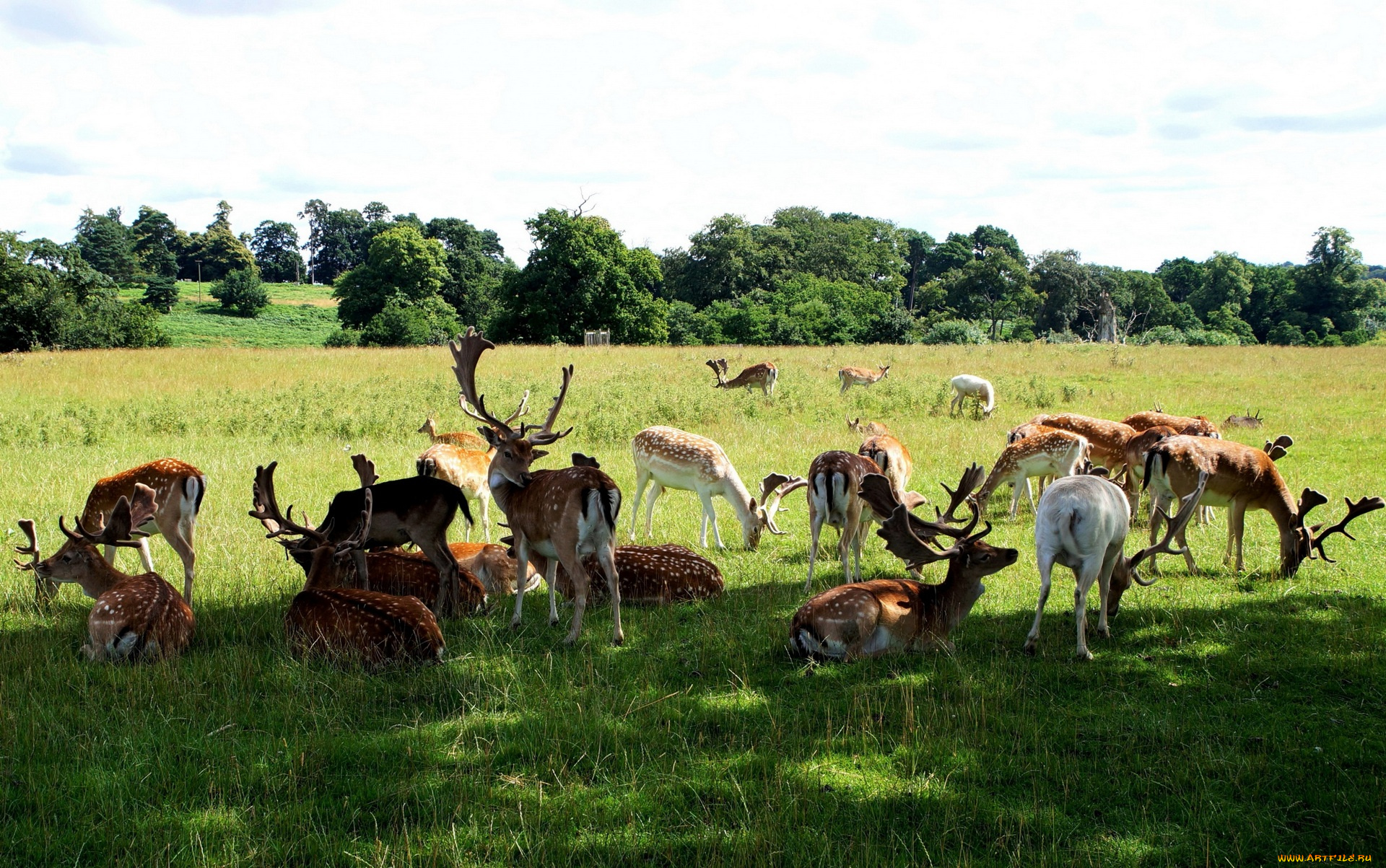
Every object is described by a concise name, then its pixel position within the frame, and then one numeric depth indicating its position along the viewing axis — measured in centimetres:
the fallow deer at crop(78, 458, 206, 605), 660
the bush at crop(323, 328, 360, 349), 4988
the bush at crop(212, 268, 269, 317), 6569
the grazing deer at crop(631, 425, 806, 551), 834
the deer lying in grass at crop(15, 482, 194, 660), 526
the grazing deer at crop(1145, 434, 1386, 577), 709
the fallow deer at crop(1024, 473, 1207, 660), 538
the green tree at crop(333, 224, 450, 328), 5559
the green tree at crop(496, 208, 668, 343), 4681
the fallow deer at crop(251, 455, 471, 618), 632
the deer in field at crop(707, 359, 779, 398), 2119
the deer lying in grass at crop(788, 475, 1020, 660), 533
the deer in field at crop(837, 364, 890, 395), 2152
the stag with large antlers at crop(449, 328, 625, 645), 577
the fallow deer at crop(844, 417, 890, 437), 1151
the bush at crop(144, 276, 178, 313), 6400
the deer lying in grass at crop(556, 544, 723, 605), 656
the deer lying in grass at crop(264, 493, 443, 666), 521
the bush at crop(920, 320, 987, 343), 4319
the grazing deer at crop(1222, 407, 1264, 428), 1501
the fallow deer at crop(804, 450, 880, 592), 682
